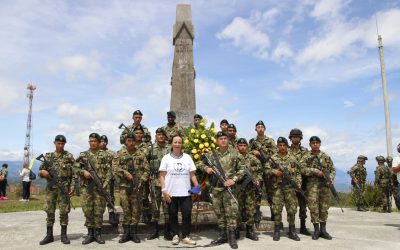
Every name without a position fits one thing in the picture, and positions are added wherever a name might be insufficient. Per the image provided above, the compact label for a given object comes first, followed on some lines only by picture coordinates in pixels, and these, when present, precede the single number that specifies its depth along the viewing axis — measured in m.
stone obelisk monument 10.50
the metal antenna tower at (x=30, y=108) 43.06
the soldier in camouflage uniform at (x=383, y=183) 12.15
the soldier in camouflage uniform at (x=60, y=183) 6.46
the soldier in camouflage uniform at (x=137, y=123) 8.62
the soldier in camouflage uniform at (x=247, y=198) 6.69
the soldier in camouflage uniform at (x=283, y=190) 6.77
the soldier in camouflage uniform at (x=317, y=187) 6.76
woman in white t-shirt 6.07
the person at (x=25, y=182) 14.97
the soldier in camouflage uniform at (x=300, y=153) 7.13
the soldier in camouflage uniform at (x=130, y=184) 6.50
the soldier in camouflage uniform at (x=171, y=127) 8.38
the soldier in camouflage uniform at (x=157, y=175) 6.70
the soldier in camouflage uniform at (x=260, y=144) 7.64
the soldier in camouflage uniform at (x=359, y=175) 12.84
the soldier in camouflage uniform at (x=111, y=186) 7.24
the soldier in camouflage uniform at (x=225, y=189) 6.14
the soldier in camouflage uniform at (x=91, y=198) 6.46
